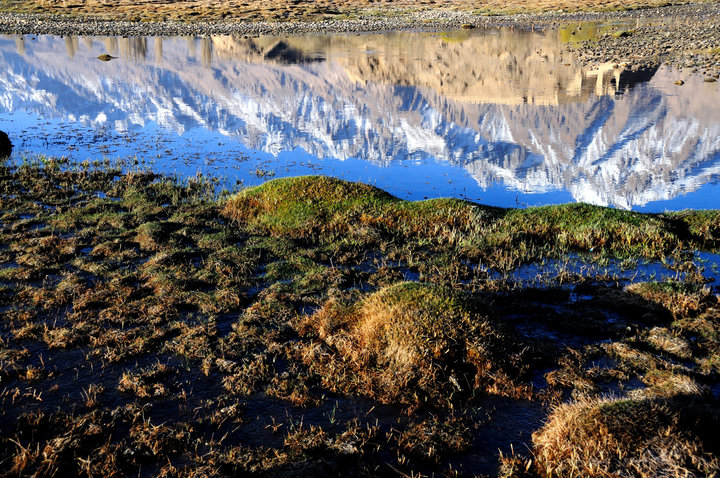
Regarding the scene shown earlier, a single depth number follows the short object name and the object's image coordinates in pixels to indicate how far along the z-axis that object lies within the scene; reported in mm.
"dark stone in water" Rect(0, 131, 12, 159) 31944
